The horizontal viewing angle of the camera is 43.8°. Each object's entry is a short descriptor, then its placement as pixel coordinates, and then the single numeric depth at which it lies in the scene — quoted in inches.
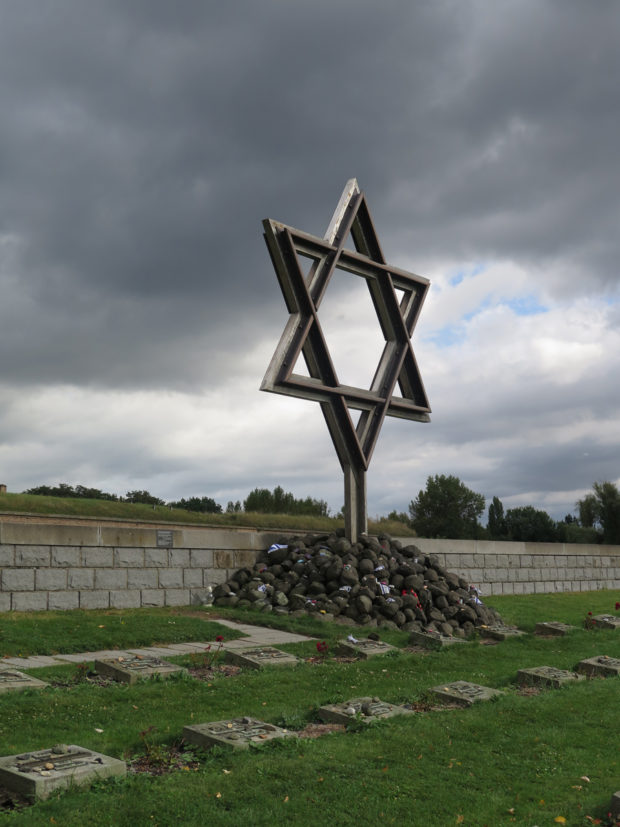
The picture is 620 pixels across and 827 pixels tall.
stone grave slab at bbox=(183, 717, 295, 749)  183.8
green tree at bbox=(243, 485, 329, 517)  1265.4
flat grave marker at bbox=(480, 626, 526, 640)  417.7
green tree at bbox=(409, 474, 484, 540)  2062.0
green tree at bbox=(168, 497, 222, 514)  1171.0
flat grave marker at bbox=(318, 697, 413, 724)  216.5
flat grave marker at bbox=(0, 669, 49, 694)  233.9
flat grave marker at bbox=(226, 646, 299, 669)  293.3
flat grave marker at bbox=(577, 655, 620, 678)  324.8
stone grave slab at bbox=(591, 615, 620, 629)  479.2
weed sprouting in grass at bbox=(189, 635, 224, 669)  288.7
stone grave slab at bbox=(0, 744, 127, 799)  149.3
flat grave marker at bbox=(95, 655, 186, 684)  258.2
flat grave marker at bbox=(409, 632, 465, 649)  370.6
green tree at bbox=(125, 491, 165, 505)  1118.8
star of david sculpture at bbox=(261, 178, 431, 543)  478.6
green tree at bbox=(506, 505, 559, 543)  1728.6
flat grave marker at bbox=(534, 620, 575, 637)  441.7
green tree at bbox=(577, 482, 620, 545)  1343.1
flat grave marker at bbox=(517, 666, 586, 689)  293.3
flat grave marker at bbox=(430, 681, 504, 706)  251.3
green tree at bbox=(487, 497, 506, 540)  1862.7
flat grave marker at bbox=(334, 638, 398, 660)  331.3
